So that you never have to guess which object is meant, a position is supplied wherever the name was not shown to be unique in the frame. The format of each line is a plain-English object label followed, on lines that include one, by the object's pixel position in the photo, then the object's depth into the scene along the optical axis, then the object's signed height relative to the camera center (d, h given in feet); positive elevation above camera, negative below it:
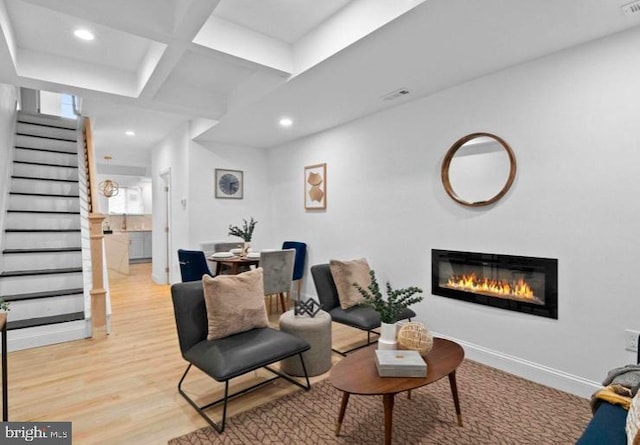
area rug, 6.40 -4.20
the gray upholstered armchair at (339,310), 9.68 -2.89
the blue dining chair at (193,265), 13.37 -1.91
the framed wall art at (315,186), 15.49 +1.34
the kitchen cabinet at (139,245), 30.91 -2.58
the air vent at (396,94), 10.62 +3.86
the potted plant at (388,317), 6.93 -2.09
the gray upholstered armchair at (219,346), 6.73 -2.80
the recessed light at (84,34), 9.65 +5.27
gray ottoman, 8.74 -3.30
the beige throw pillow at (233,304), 7.54 -2.02
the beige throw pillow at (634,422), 3.68 -2.45
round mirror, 9.28 +1.27
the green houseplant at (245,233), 14.47 -0.74
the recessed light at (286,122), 13.71 +3.88
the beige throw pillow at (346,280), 10.66 -2.10
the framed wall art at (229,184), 17.87 +1.72
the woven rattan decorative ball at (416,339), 6.67 -2.46
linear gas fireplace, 8.56 -1.87
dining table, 13.42 -1.81
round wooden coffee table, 5.54 -2.86
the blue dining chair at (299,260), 16.39 -2.16
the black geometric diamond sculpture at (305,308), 9.23 -2.54
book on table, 5.93 -2.66
